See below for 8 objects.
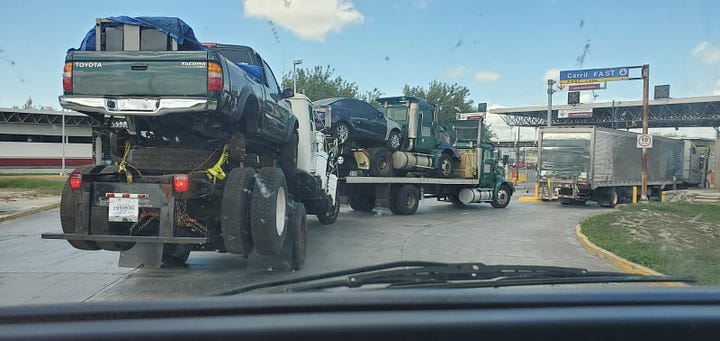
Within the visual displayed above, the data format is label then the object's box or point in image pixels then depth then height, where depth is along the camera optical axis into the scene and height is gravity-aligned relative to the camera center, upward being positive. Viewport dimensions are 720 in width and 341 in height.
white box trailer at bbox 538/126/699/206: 22.11 -0.10
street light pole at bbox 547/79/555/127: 28.20 +3.60
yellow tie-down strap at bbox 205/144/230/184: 6.69 -0.23
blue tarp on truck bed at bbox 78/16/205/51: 6.26 +1.39
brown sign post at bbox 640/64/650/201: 22.22 +2.14
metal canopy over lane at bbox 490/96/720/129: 44.53 +4.32
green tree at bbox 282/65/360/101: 37.03 +4.77
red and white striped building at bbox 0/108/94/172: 43.16 +0.67
